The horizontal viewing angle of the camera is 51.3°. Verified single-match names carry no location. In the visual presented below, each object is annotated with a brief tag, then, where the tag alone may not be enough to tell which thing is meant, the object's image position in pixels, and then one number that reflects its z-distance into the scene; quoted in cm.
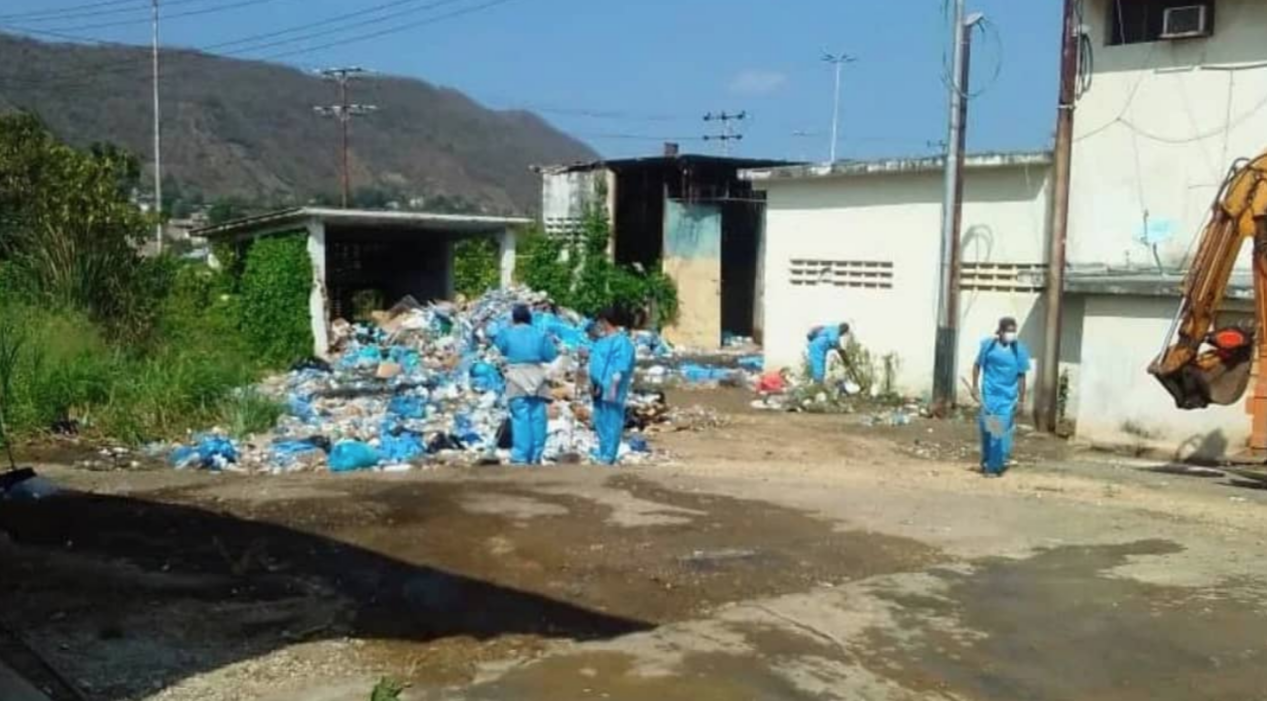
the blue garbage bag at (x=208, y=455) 1233
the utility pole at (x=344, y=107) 5044
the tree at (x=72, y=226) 1823
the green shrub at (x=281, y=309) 2275
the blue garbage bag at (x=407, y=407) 1525
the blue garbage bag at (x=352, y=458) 1209
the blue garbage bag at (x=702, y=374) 2167
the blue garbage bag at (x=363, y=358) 2180
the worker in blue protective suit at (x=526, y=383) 1220
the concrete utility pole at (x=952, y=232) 1755
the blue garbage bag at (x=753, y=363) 2352
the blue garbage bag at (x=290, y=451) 1251
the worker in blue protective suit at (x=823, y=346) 1959
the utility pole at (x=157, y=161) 5027
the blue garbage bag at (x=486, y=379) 1689
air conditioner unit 1516
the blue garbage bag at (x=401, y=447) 1249
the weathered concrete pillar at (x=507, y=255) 2645
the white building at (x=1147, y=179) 1468
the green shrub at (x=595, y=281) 2927
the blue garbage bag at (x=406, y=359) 2064
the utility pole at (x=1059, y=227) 1608
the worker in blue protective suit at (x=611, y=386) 1276
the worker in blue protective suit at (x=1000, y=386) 1218
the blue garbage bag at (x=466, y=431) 1324
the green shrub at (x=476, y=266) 3083
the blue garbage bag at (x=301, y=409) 1528
